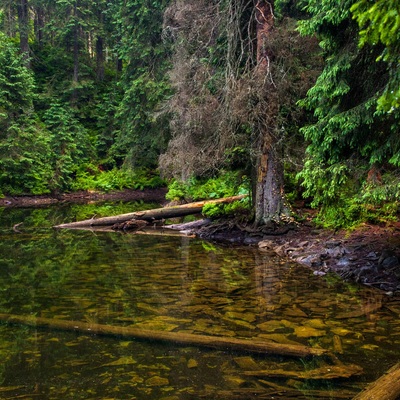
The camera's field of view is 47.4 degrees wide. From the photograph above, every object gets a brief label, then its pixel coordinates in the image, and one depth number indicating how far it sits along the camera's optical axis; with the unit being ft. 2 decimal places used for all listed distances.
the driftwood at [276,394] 13.94
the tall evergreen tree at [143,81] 94.79
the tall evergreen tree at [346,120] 24.44
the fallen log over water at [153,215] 55.72
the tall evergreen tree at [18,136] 90.38
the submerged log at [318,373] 15.21
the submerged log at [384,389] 13.09
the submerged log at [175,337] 17.13
